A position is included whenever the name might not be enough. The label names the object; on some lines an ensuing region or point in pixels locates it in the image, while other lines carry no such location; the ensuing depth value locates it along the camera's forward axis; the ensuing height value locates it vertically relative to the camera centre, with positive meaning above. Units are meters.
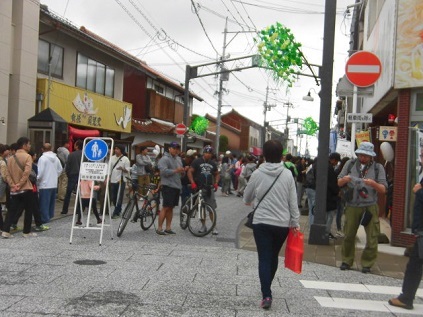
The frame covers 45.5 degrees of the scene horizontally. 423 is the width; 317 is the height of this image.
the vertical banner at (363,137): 11.44 +0.75
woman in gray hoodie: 5.33 -0.47
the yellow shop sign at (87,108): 19.12 +2.08
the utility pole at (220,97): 34.03 +4.41
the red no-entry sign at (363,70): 9.55 +1.89
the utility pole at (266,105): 60.23 +7.13
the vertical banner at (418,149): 9.00 +0.42
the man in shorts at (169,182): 9.93 -0.44
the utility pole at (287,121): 70.73 +6.24
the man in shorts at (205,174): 10.33 -0.26
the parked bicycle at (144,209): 9.88 -1.05
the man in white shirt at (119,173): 12.43 -0.39
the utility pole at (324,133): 9.60 +0.67
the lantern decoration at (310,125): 32.56 +2.71
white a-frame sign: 9.30 -0.19
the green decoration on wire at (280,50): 12.23 +2.81
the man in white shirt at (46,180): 10.47 -0.55
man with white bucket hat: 7.29 -0.46
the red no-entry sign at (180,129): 21.95 +1.34
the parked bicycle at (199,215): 10.12 -1.08
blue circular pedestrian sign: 9.29 +0.11
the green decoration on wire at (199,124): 36.29 +2.66
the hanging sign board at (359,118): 10.49 +1.08
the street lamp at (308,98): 27.14 +3.69
